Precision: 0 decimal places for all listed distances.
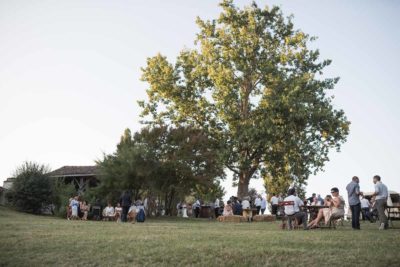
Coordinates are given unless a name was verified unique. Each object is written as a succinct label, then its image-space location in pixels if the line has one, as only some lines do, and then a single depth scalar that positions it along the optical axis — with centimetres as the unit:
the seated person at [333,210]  1525
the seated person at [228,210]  2511
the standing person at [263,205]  3041
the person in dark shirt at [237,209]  2948
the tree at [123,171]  2881
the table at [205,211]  3605
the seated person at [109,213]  2641
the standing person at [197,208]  3534
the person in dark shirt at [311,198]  2461
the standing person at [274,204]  2972
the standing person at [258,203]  3037
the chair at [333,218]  1526
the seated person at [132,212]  2323
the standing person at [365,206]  2416
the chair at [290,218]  1545
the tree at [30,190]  3103
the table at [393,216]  1706
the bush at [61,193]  3031
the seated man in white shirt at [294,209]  1538
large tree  3072
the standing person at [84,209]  2644
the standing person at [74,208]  2591
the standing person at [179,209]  3809
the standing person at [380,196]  1510
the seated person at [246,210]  2598
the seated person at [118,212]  2523
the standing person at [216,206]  3434
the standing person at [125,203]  2164
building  3991
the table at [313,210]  1699
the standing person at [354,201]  1523
